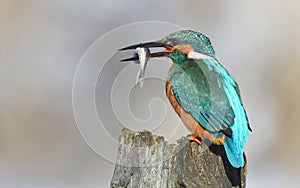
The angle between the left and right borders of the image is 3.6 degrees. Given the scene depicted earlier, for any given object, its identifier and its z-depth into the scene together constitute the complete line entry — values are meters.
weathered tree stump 4.05
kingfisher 4.06
